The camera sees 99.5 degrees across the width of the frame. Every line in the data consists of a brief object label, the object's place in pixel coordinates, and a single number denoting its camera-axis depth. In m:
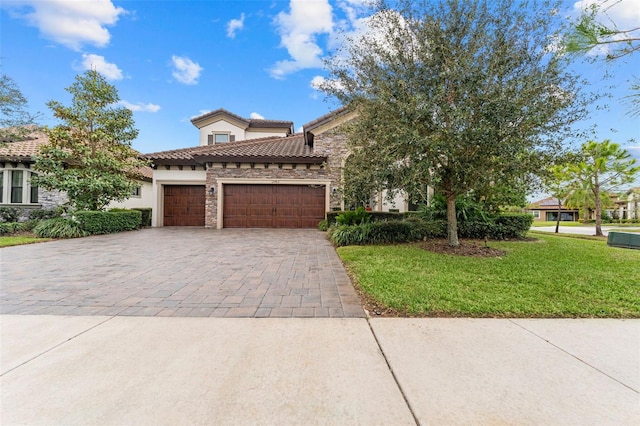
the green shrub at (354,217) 10.70
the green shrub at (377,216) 12.20
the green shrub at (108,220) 10.77
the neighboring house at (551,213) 44.12
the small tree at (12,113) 10.88
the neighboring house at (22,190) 13.31
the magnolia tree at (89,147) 10.88
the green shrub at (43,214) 12.55
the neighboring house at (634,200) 18.55
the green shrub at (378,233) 8.62
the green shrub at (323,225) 12.98
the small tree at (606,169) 14.66
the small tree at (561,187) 15.45
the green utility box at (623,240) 8.96
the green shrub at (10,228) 10.81
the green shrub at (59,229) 10.13
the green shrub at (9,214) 12.58
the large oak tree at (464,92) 5.70
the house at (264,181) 13.81
